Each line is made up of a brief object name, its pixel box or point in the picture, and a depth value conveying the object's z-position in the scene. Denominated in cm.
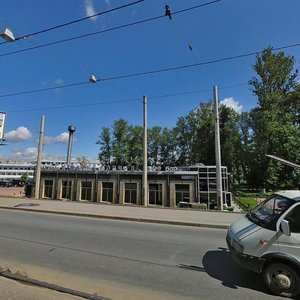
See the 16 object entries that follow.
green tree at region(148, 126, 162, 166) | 7588
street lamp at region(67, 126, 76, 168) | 5412
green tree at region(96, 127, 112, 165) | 7488
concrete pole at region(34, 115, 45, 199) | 2808
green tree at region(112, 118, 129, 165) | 7212
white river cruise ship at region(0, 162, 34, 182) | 12418
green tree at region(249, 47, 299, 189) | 4572
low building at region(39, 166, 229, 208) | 3042
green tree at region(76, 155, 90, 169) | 8508
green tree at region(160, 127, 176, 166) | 7431
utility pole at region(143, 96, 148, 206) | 2348
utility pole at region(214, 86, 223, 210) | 2030
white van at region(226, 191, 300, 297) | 487
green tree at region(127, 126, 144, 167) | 7282
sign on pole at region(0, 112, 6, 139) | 2477
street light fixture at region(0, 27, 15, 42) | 847
